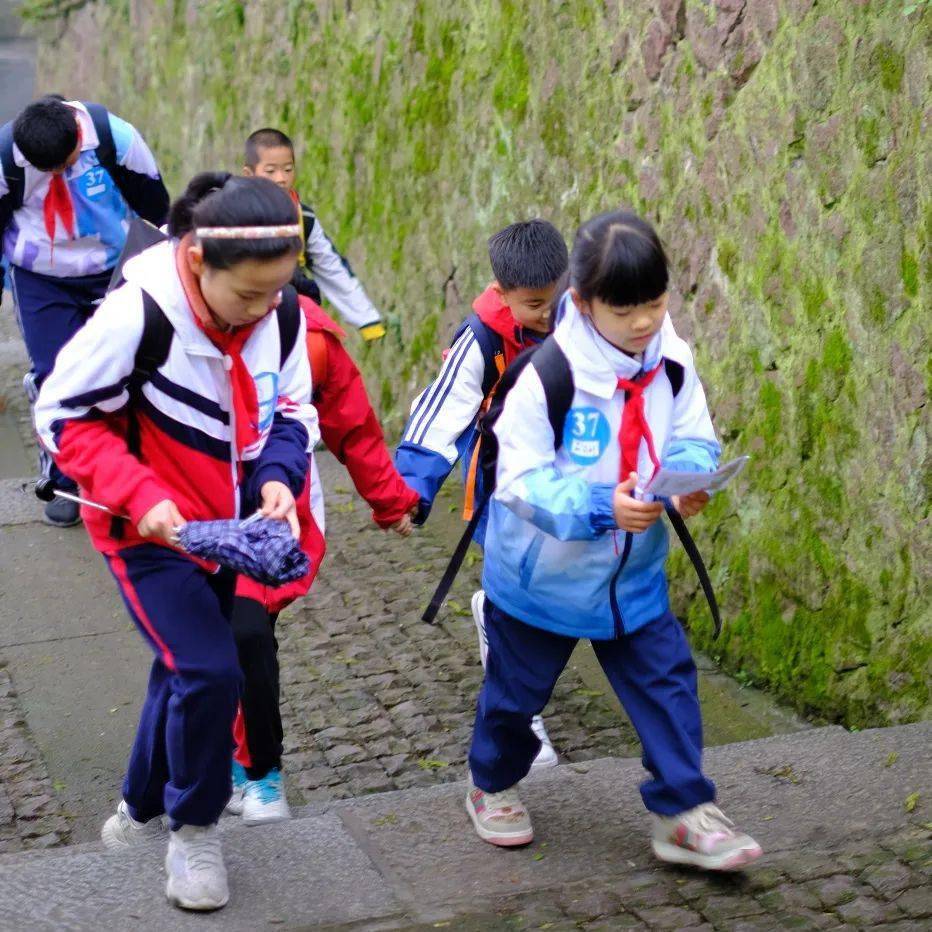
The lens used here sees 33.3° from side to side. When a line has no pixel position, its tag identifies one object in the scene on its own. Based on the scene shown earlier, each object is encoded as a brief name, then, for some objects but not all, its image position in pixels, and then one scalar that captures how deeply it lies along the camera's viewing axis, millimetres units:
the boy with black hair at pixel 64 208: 6094
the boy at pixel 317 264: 6578
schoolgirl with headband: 3131
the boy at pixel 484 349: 3967
